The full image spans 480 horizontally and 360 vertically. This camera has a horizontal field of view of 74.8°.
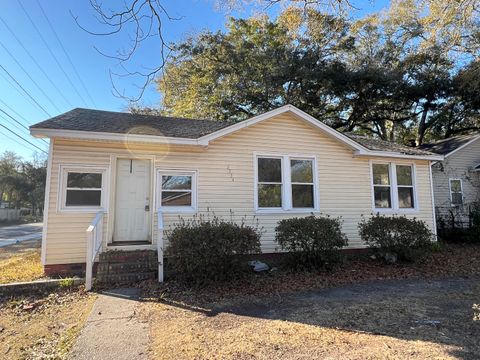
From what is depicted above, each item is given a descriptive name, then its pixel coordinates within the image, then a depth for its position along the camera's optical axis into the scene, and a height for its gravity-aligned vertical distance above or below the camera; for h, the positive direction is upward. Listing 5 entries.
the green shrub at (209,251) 6.22 -0.81
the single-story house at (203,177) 7.48 +0.96
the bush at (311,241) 7.54 -0.74
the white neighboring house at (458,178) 15.36 +1.66
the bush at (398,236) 8.54 -0.70
